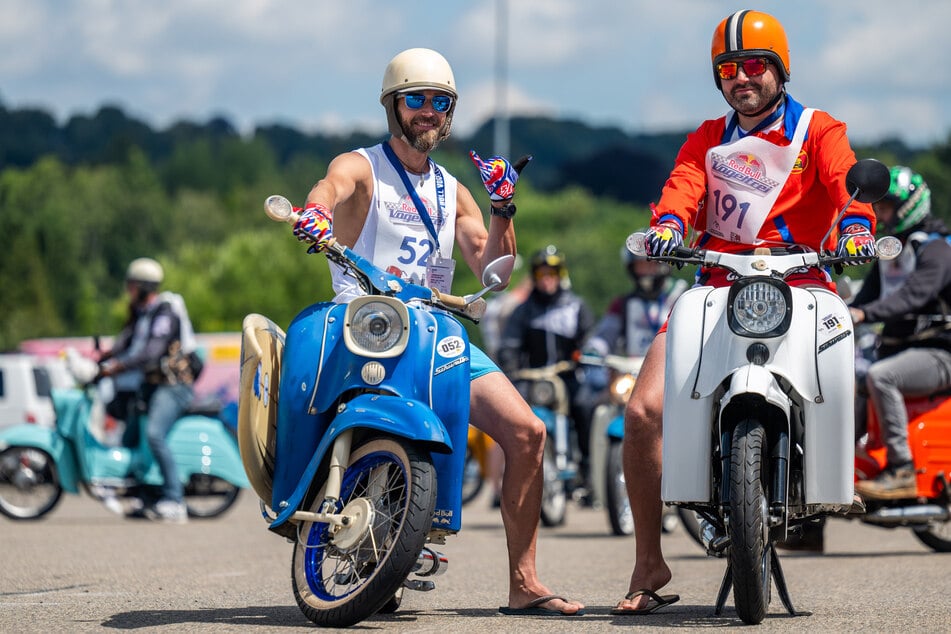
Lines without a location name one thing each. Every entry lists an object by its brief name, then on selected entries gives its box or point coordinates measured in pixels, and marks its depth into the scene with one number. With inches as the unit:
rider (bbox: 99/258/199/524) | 967.5
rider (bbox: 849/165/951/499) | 658.1
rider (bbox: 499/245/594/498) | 994.9
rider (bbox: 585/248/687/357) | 902.8
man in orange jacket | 426.1
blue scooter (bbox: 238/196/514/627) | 377.2
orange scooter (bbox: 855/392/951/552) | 661.7
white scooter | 384.9
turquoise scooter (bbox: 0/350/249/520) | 975.2
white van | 1409.3
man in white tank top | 421.9
